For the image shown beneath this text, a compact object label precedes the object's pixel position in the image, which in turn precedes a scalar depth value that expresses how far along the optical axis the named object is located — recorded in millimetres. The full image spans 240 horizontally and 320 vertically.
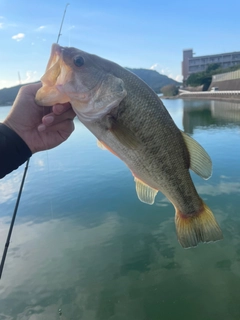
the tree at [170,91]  98438
